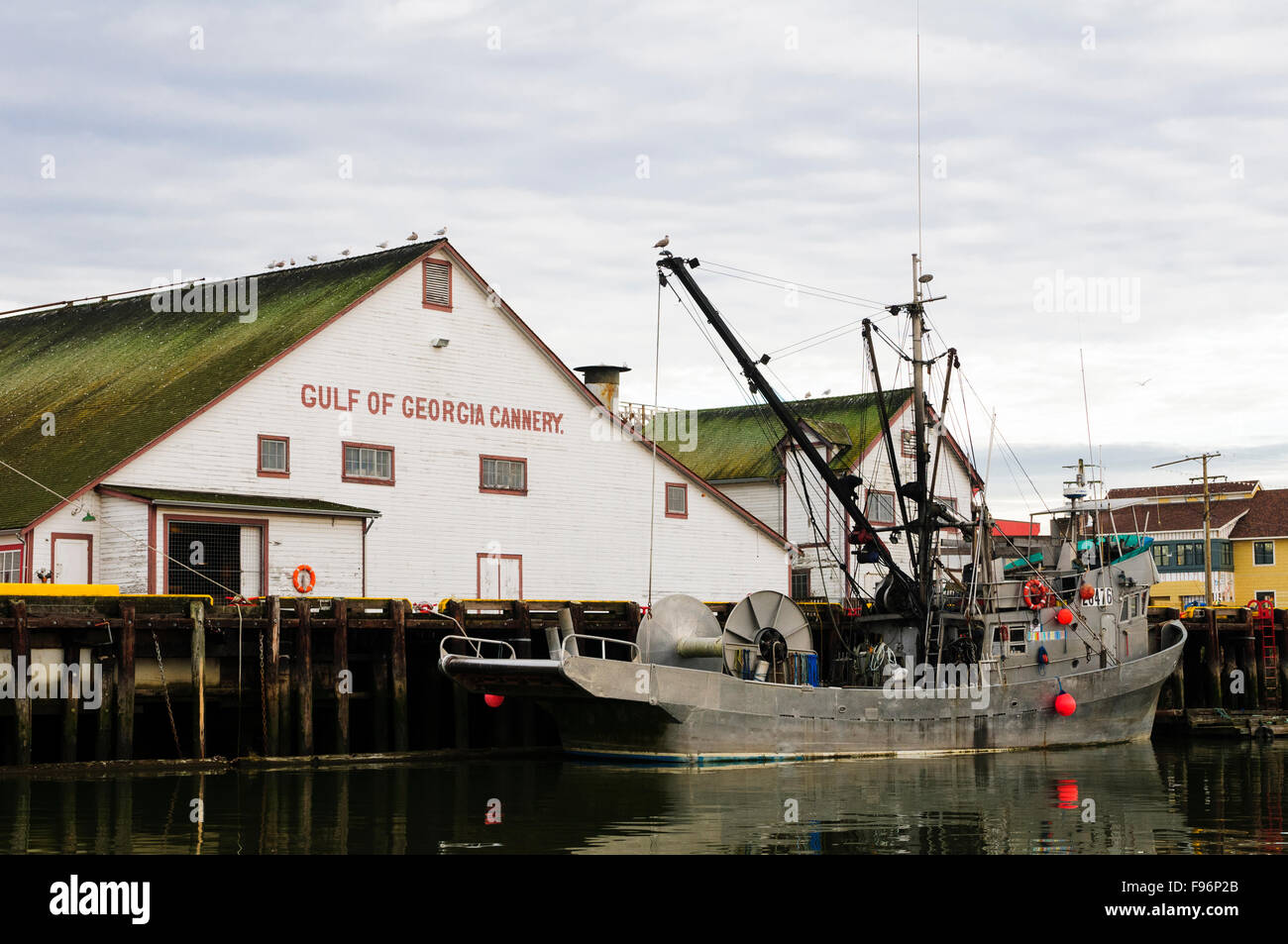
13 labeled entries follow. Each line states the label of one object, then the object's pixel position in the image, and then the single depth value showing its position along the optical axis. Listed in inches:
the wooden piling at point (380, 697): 1172.5
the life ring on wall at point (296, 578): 1299.2
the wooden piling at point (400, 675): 1177.4
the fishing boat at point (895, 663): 1118.4
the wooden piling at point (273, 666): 1108.5
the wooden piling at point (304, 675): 1122.0
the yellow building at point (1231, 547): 2967.5
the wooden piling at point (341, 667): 1147.3
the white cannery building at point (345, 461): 1320.1
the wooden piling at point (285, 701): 1120.8
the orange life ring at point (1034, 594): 1246.3
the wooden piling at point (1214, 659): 1558.8
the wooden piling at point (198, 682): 1077.8
